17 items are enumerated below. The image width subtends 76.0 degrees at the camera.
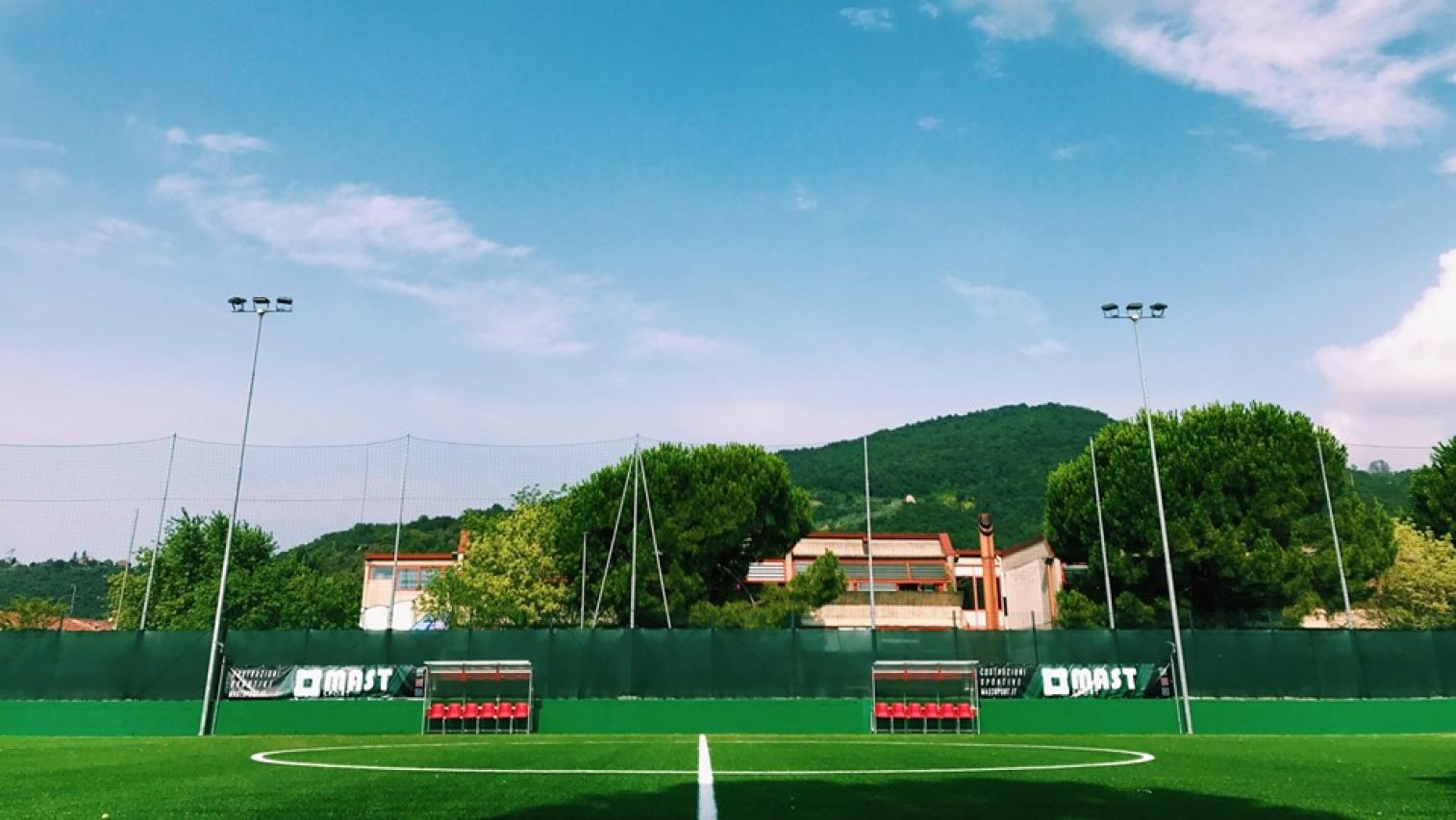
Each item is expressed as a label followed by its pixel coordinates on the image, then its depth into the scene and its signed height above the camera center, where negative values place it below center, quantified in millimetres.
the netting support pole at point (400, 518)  34009 +4196
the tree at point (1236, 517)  40469 +5217
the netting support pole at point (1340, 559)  36653 +3073
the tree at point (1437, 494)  48156 +7285
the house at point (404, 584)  64812 +3583
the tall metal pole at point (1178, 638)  26078 -78
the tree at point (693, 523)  44594 +5434
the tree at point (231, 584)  63094 +3246
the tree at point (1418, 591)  42844 +2060
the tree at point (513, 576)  54219 +3286
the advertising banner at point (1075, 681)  27797 -1331
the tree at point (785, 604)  43812 +1509
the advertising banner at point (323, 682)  27141 -1428
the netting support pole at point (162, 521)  34031 +4073
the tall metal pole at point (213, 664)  25766 -900
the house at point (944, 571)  61188 +4452
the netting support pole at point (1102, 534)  38156 +4329
